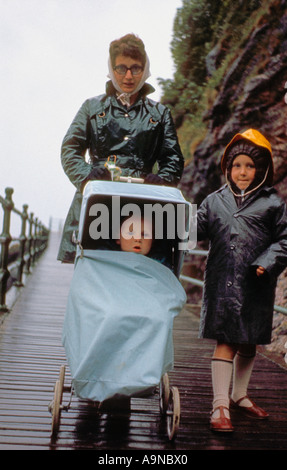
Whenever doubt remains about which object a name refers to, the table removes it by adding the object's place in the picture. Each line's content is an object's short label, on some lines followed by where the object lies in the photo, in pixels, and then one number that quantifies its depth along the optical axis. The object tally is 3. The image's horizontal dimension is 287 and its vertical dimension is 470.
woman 2.57
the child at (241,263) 2.39
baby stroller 1.83
